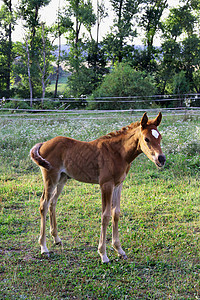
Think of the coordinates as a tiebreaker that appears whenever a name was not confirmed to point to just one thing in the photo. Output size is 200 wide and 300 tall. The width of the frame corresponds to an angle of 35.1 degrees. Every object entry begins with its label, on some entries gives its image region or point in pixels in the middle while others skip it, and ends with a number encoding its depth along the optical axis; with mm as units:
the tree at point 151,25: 35312
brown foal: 4730
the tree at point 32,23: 32000
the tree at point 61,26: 33438
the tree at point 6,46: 32097
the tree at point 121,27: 33844
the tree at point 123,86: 27116
